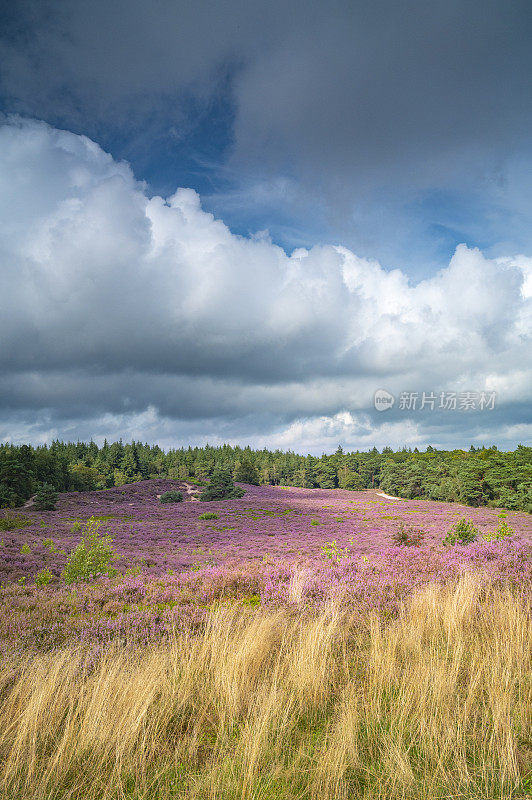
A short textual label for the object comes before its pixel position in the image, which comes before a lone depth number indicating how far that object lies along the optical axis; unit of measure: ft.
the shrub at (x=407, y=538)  57.16
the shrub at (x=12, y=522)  78.85
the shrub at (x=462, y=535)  50.19
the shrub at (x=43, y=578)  32.09
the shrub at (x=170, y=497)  162.09
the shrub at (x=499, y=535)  47.62
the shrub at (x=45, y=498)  119.55
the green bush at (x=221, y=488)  175.83
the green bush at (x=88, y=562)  33.73
